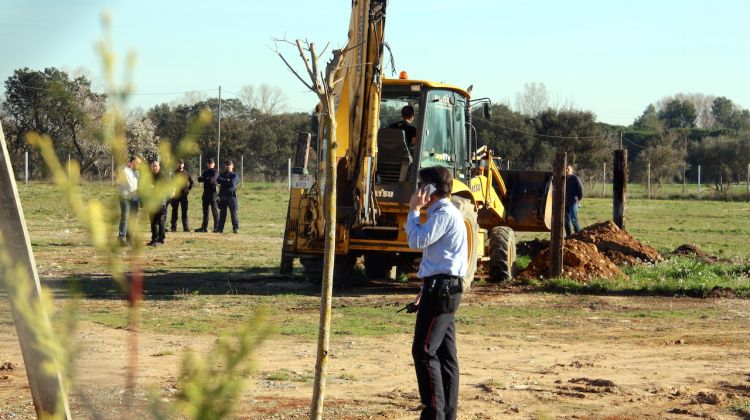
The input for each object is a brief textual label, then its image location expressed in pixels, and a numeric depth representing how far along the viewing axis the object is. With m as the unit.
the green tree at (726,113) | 120.06
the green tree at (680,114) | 112.38
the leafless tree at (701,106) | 124.12
